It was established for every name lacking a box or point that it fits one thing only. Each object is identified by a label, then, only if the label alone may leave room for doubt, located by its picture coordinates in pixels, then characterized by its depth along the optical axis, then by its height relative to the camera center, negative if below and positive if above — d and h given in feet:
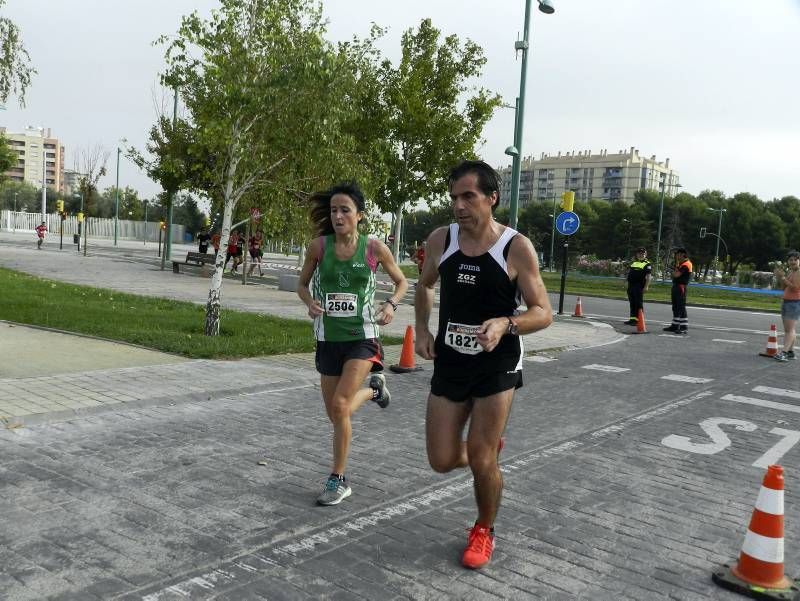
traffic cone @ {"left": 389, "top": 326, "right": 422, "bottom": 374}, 31.86 -4.36
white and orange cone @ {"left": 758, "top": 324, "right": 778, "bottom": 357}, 42.96 -3.81
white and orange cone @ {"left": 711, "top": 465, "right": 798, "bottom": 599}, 11.72 -4.37
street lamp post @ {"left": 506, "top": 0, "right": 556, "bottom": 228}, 57.36 +11.31
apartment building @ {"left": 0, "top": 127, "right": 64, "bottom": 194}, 588.09 +64.53
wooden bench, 92.17 -1.63
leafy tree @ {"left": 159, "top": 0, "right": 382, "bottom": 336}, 34.19 +7.19
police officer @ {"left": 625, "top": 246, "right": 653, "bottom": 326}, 54.80 -0.49
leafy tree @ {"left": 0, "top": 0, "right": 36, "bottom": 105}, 54.54 +12.67
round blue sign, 58.37 +3.59
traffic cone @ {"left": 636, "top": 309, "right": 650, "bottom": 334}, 54.75 -3.96
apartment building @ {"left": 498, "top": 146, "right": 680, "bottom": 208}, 572.10 +74.95
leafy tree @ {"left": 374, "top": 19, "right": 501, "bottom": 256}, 82.99 +16.21
